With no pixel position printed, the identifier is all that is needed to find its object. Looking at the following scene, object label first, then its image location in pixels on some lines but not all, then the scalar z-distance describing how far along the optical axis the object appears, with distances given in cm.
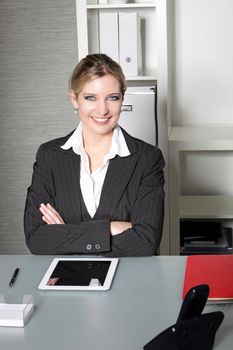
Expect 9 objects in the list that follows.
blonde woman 263
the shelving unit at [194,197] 360
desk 192
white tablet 221
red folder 212
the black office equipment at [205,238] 366
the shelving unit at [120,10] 353
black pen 225
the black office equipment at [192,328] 183
